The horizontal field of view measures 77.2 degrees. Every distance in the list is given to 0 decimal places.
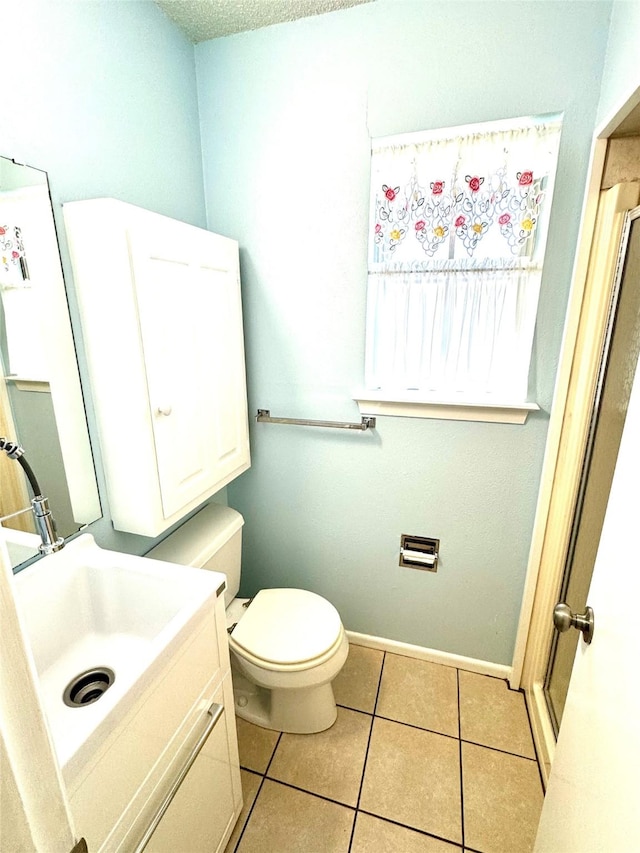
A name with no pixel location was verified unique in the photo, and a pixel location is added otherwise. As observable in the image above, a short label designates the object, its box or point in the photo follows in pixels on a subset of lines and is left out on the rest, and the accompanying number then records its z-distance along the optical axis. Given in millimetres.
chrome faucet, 954
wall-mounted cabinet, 1056
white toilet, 1357
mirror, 985
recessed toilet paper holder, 1685
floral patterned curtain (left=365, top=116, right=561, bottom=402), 1281
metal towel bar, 1595
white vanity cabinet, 712
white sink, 983
